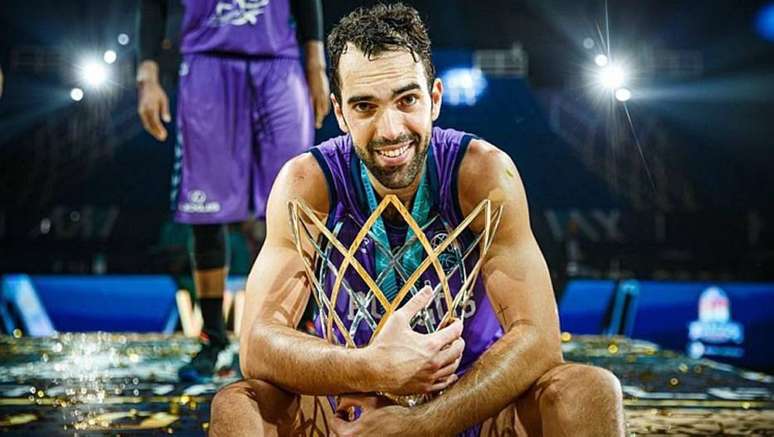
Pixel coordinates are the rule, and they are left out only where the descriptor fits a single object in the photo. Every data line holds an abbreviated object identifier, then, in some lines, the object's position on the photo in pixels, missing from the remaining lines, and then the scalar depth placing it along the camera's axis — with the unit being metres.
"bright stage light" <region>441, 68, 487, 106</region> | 4.61
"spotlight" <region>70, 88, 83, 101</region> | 4.87
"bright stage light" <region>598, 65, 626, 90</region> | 3.93
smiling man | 1.24
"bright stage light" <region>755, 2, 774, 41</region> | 4.85
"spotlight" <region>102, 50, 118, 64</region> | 4.59
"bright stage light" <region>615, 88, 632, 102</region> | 3.96
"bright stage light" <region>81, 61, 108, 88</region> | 4.59
